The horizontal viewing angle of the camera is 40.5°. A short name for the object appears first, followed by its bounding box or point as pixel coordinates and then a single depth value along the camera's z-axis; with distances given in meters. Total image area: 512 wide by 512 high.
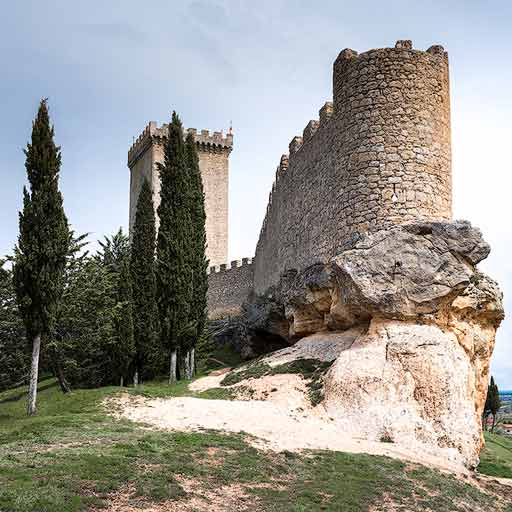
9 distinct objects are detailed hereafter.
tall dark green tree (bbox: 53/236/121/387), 25.59
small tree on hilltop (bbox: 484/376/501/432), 48.75
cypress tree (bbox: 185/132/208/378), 25.42
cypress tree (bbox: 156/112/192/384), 23.66
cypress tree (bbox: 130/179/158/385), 26.22
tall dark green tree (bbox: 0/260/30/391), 25.45
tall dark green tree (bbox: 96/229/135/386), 25.56
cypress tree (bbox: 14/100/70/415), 17.62
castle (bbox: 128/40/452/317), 20.14
